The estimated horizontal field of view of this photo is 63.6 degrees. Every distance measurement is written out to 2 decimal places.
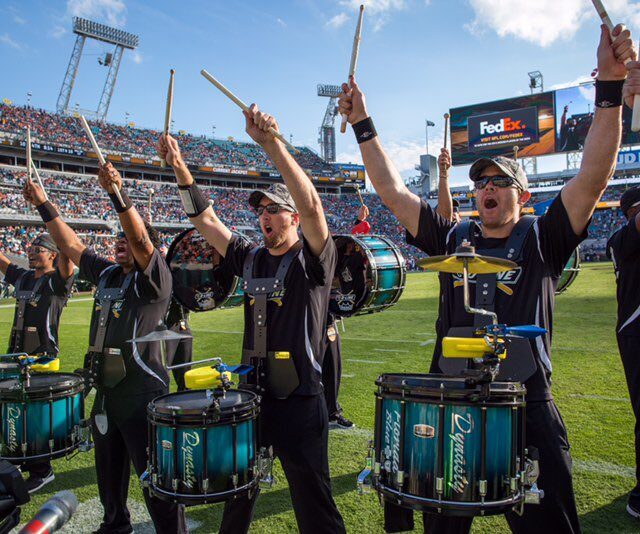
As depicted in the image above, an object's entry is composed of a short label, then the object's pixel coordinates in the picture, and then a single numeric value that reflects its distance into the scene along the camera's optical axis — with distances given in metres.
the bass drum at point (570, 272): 4.44
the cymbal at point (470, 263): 1.90
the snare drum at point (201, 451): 2.33
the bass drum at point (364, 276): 4.32
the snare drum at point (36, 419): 3.14
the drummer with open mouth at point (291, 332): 2.56
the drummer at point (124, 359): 3.24
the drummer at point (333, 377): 5.10
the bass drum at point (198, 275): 3.96
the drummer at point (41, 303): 5.12
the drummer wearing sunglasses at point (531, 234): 2.10
